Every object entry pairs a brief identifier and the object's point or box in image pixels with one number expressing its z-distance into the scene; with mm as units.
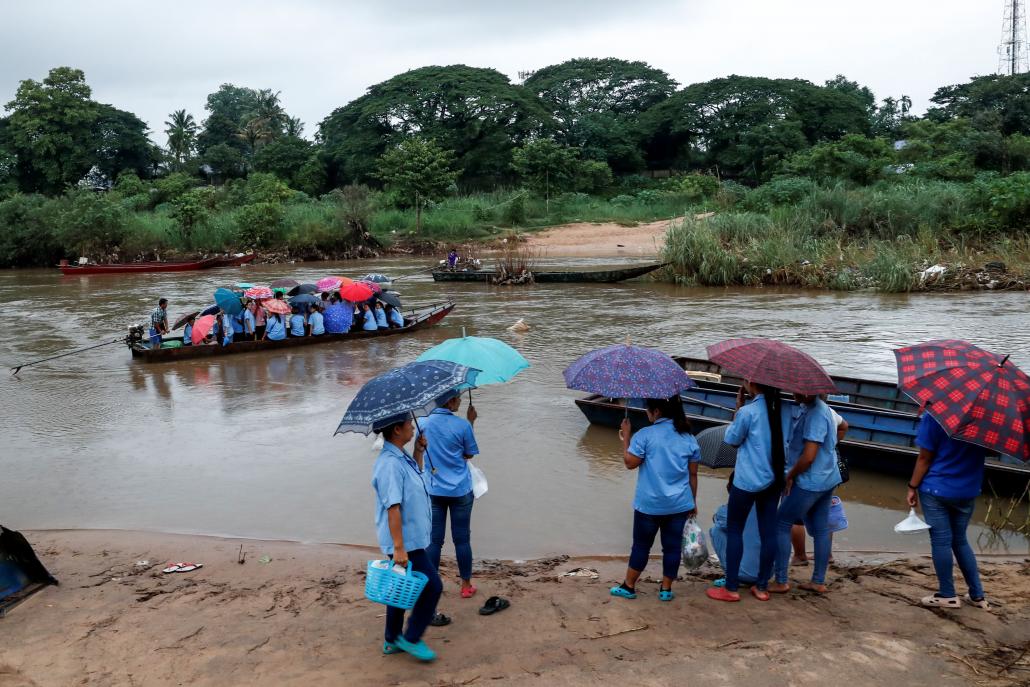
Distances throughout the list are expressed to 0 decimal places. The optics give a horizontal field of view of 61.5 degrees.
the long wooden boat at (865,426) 7184
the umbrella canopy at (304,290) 16375
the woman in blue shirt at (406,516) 4203
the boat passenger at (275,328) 15570
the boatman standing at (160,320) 15618
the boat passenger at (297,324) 15938
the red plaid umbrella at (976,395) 4359
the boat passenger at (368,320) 16566
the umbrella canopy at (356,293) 16016
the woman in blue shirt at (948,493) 4633
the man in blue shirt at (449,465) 4996
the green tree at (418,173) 42750
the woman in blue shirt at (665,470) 4812
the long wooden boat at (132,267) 34406
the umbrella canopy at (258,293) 15484
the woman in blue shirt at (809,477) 4824
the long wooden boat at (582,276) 25922
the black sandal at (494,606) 5152
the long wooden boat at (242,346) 14953
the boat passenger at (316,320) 16094
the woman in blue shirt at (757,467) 4762
